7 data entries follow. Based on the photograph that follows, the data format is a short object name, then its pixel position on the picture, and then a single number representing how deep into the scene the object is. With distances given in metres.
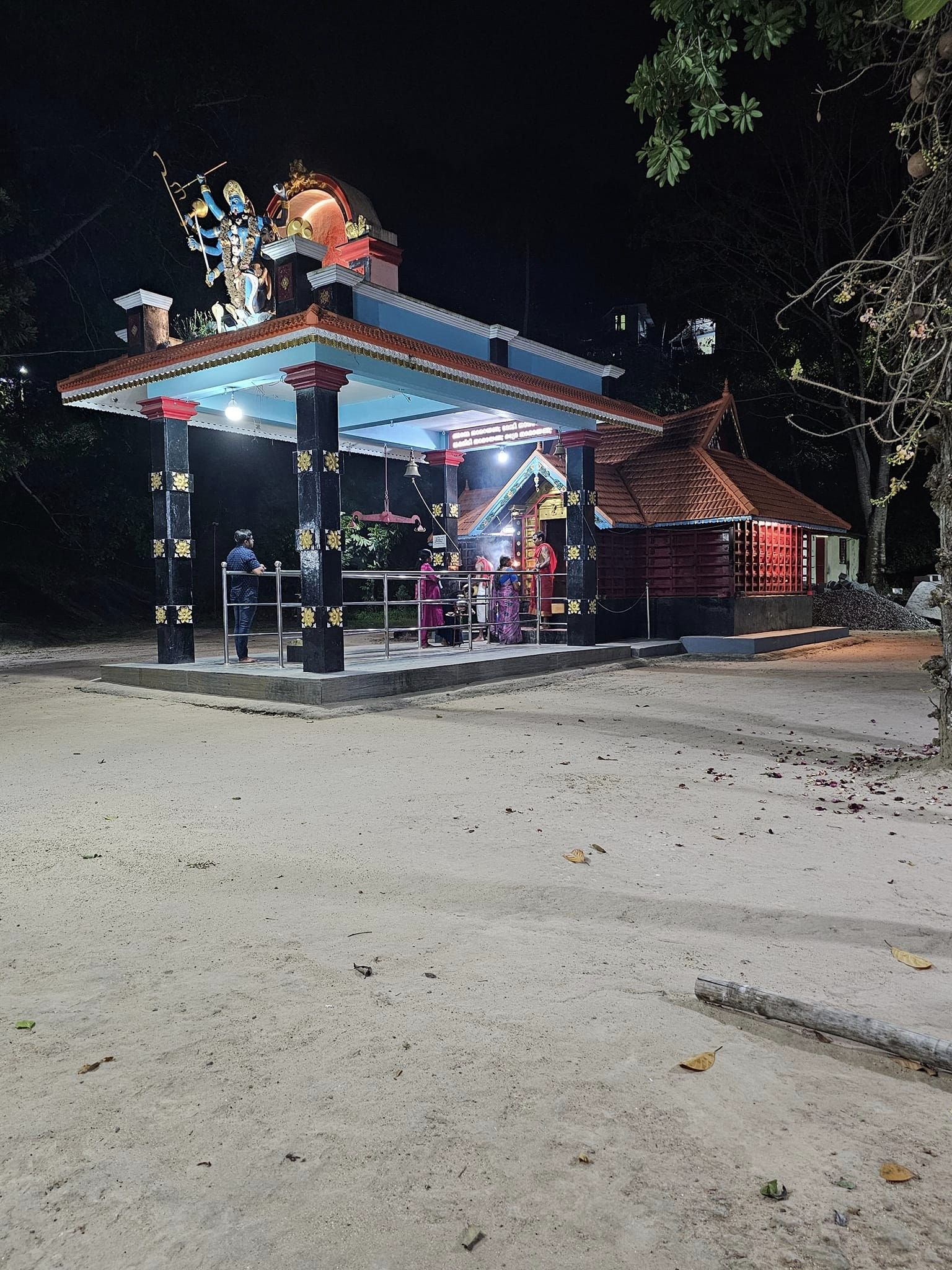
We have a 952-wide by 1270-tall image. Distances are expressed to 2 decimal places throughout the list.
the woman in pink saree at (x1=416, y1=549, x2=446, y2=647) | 14.20
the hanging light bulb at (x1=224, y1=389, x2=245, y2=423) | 12.60
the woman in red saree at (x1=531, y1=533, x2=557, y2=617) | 15.63
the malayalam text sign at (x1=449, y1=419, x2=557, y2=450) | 15.70
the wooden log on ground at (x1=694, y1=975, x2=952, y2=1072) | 2.33
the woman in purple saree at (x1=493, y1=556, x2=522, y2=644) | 15.34
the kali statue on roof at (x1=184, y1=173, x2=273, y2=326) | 10.30
